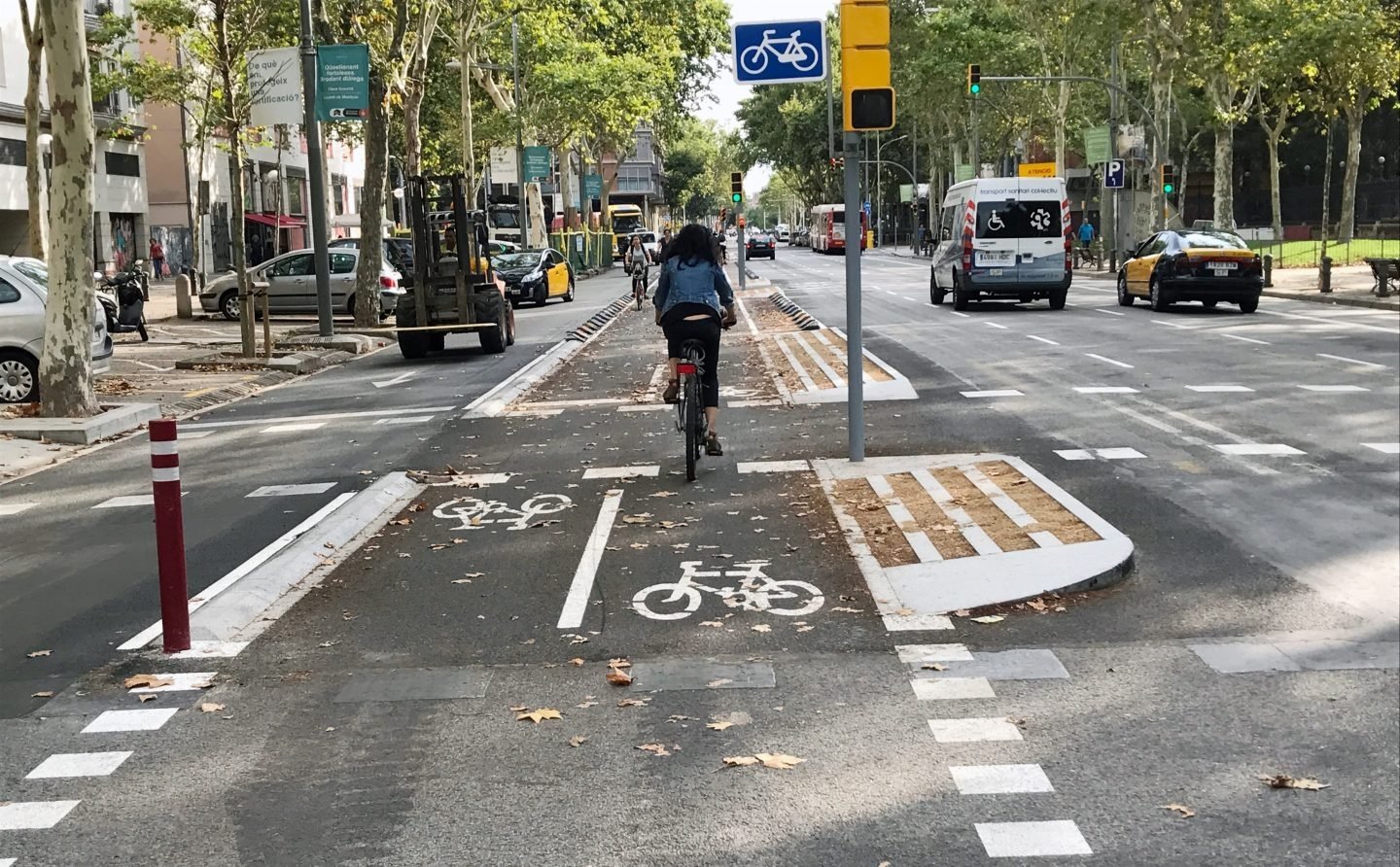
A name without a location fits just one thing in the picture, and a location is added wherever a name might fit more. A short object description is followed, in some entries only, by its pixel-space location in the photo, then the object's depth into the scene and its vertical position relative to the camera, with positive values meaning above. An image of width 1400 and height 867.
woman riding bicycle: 10.86 -0.44
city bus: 93.56 +0.56
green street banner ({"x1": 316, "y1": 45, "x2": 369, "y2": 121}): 24.28 +2.61
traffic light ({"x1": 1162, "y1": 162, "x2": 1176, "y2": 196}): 43.25 +1.39
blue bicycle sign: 10.86 +1.32
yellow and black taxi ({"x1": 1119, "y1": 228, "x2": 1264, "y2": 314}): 26.95 -0.72
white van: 28.30 -0.13
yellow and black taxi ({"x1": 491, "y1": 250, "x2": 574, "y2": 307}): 37.88 -0.79
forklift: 22.58 -0.69
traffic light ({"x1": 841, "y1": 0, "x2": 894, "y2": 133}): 9.86 +1.09
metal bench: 30.00 -0.91
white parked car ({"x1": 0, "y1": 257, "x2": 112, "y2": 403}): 16.78 -0.91
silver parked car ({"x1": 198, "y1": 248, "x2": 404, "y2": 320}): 33.03 -0.77
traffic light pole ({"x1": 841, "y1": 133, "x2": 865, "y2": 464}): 10.44 -0.45
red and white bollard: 6.62 -1.25
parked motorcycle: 27.58 -1.01
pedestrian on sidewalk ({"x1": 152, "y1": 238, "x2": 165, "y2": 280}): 54.84 -0.35
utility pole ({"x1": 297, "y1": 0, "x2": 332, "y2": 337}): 24.25 +1.08
